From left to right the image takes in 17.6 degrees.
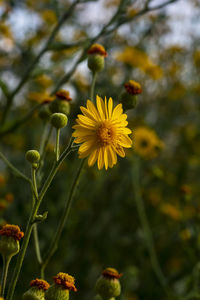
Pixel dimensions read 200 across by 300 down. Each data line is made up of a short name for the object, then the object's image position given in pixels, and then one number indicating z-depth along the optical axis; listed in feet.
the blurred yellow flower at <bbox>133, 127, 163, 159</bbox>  2.69
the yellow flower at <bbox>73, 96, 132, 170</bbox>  1.27
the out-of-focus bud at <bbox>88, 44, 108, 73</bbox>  1.57
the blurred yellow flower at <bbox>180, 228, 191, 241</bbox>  2.14
